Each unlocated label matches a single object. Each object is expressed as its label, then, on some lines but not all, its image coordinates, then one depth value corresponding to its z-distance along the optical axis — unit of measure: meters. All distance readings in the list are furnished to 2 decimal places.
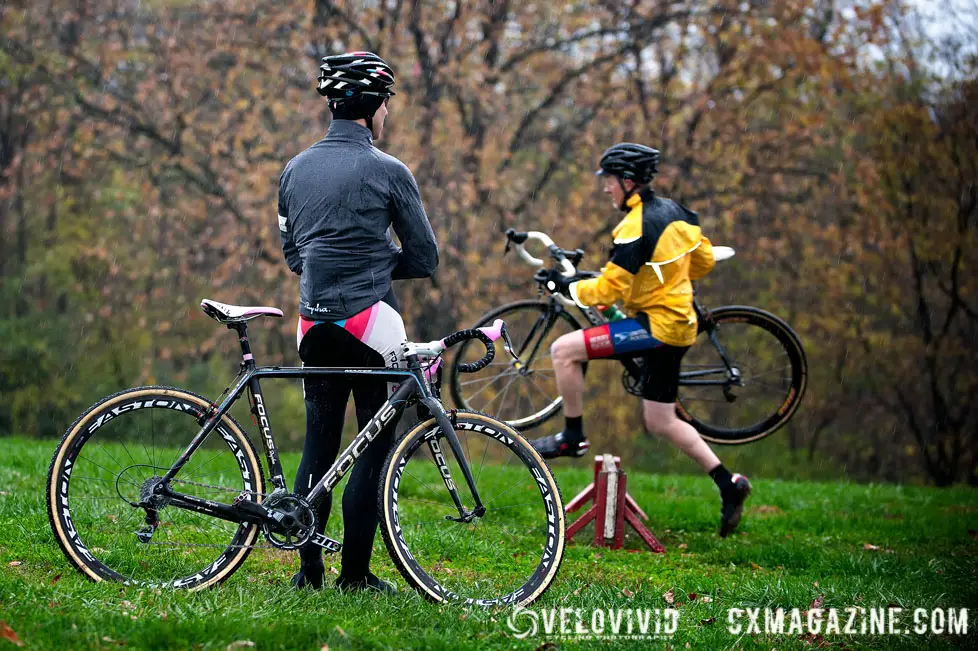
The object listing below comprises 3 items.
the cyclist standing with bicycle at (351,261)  8.45
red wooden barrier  13.09
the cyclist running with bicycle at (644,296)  12.42
